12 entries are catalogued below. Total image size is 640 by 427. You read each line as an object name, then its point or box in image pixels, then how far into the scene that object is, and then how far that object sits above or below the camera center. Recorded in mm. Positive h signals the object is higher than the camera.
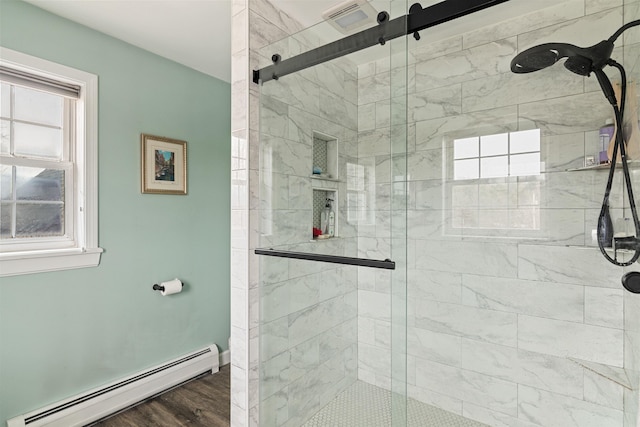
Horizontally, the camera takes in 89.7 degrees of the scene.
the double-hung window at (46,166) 1677 +253
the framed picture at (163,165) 2143 +325
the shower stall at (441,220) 1504 -43
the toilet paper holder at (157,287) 2185 -514
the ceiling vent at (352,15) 1304 +832
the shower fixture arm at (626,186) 1043 +105
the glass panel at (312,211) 1600 +4
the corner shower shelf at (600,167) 1142 +209
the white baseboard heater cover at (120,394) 1698 -1099
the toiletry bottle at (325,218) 1687 -33
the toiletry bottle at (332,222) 1693 -54
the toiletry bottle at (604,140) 1458 +333
